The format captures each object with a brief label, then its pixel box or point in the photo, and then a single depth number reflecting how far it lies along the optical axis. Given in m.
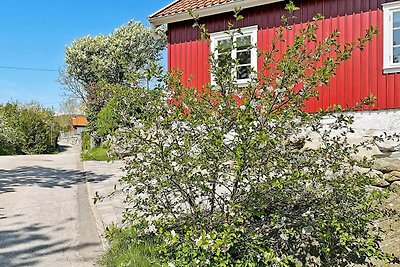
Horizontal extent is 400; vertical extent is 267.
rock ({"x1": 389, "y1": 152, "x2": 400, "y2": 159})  6.03
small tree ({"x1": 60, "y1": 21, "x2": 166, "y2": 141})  25.33
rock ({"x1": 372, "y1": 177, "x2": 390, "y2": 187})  5.23
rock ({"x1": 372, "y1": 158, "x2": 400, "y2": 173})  5.60
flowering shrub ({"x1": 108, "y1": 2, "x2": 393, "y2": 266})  2.65
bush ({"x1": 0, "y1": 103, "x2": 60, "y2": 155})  18.55
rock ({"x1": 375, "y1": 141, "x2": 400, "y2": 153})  6.17
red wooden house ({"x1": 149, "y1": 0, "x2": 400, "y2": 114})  7.83
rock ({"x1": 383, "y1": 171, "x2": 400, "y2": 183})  5.39
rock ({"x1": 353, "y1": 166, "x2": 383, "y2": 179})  3.11
